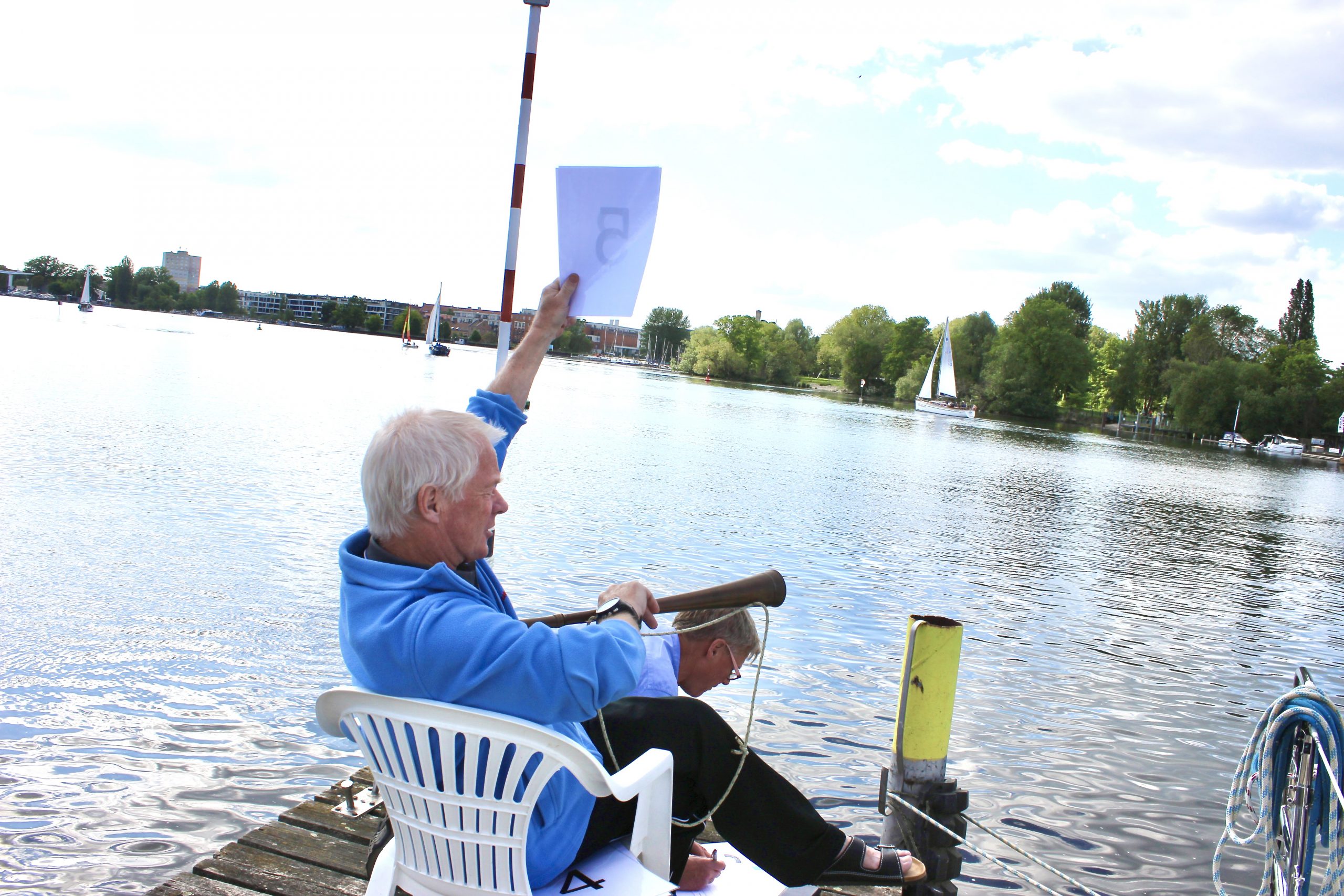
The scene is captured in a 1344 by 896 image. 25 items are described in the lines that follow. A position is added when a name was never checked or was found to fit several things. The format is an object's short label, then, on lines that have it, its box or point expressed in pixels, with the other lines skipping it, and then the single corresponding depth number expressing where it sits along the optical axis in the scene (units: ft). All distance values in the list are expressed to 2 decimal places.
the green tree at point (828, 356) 429.79
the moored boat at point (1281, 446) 262.88
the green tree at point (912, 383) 348.38
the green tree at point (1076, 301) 375.04
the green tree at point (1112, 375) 338.34
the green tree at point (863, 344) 408.26
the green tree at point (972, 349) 337.11
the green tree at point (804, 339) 501.56
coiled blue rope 12.13
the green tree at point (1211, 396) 290.97
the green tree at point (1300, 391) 287.07
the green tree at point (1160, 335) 345.31
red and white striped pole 15.84
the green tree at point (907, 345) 383.86
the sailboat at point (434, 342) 277.44
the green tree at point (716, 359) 451.94
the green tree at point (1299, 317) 349.00
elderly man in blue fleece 6.89
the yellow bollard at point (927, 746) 13.39
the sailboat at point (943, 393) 279.69
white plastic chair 6.77
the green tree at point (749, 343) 462.60
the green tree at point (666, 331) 611.47
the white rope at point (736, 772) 9.00
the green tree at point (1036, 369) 314.14
